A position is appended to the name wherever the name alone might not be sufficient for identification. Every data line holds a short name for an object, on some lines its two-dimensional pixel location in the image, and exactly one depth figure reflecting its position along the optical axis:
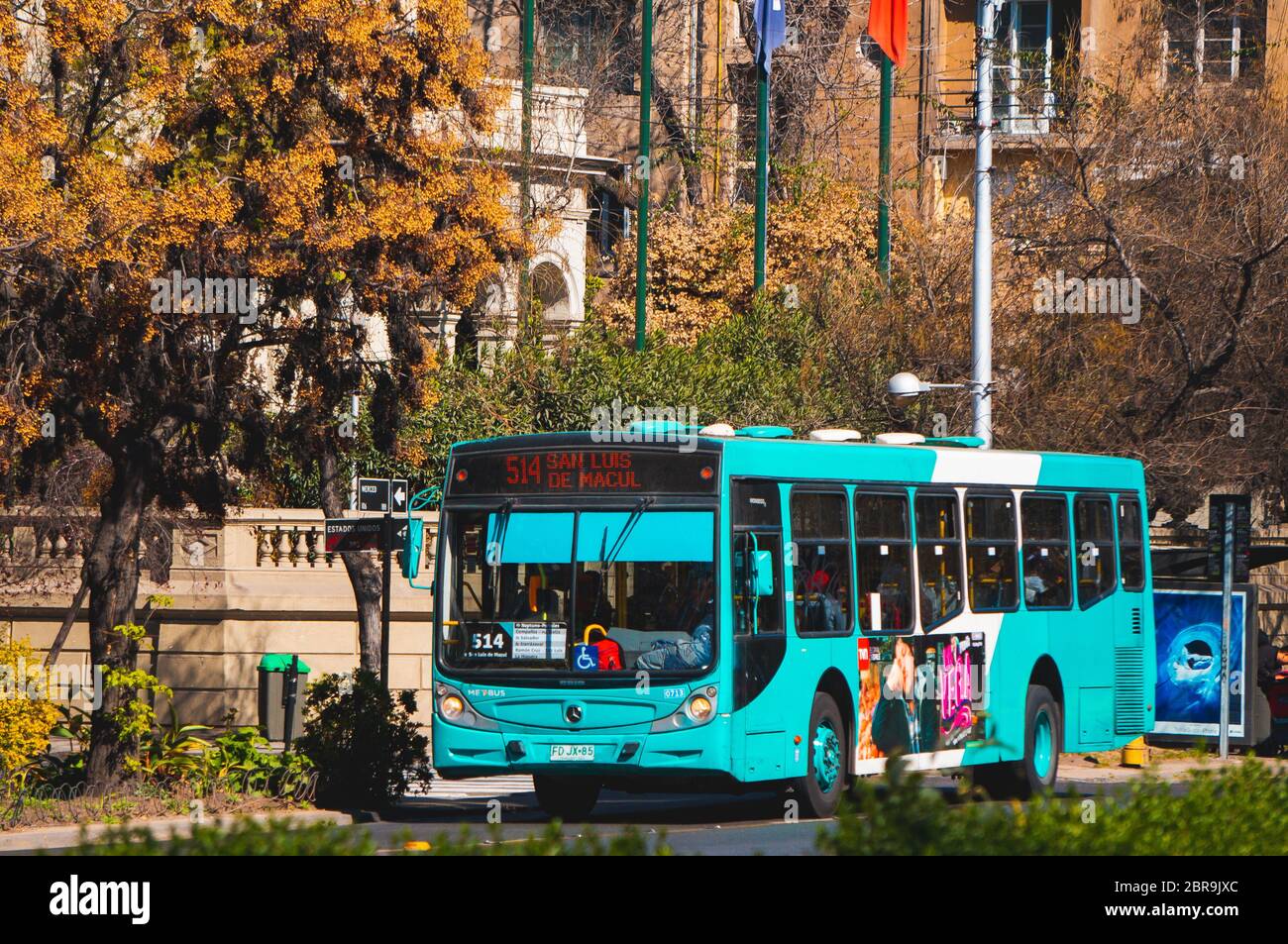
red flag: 37.72
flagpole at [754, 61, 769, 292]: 36.78
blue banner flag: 39.19
